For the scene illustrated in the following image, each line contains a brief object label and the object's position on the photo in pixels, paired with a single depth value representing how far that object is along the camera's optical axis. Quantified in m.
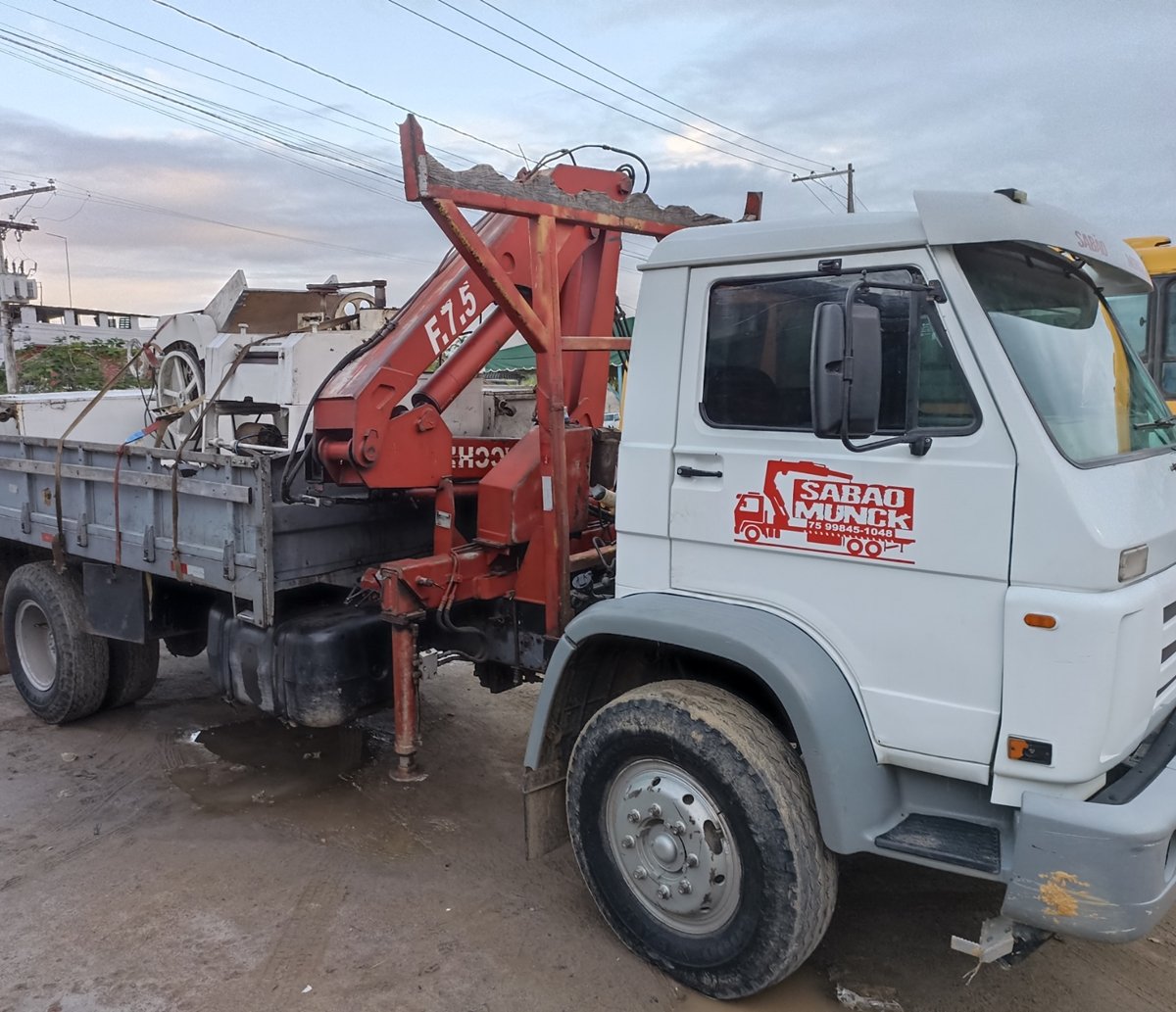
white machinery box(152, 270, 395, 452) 6.07
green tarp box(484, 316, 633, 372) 15.14
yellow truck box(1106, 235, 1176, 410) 6.67
